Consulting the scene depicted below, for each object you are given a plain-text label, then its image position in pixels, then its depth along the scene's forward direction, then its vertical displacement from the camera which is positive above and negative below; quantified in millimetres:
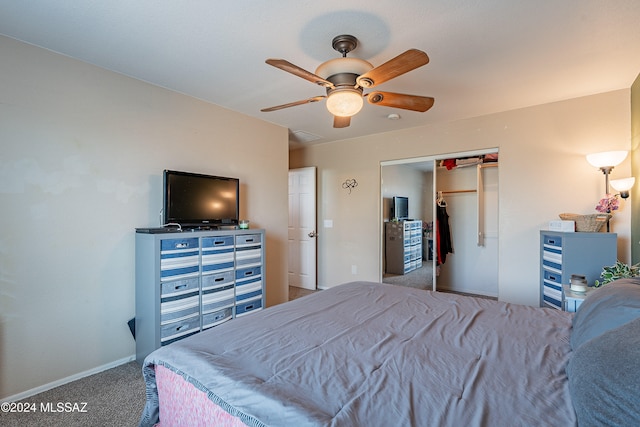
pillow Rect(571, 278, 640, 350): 1069 -387
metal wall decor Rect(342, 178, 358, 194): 4667 +508
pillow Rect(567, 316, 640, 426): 705 -449
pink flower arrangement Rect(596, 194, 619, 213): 2660 +85
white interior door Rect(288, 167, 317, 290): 4953 -216
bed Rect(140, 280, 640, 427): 825 -577
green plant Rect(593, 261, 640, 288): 2176 -450
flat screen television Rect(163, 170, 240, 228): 2621 +166
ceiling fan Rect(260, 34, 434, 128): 1721 +873
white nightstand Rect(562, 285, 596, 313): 2143 -631
